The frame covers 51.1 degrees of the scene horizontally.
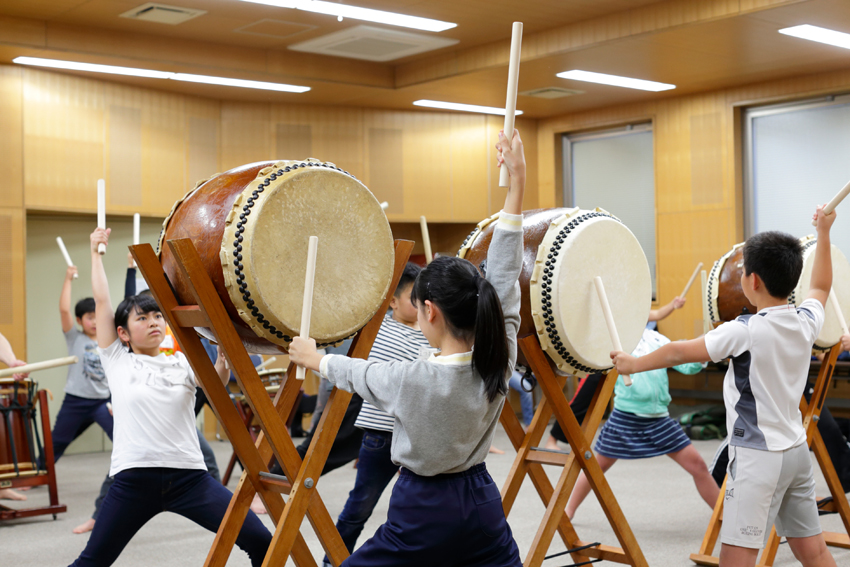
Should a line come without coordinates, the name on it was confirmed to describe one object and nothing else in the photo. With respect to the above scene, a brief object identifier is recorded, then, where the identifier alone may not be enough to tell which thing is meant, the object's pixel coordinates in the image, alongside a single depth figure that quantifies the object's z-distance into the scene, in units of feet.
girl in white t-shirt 7.90
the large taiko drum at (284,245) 6.49
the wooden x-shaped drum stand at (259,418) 6.63
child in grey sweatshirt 5.85
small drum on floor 14.65
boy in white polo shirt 7.91
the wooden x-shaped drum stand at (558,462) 8.82
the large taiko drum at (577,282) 8.62
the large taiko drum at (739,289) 11.99
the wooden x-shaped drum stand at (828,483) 11.29
